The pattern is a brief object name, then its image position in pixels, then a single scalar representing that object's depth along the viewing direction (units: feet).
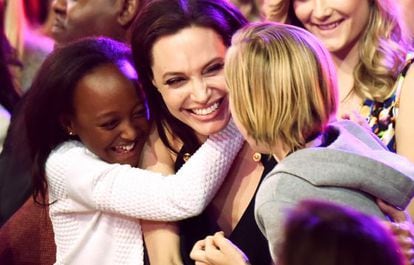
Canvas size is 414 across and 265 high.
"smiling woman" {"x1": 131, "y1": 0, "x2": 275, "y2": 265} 15.33
